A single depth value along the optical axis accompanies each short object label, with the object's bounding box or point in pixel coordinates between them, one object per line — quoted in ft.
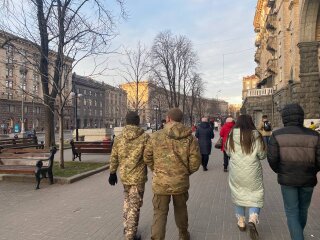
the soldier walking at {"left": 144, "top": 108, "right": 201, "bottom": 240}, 9.44
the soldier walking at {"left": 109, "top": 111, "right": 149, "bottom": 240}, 10.58
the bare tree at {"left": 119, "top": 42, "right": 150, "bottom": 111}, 63.06
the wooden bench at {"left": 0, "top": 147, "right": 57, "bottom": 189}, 19.82
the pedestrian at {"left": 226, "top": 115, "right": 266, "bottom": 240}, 10.84
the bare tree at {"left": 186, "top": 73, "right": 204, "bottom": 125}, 99.37
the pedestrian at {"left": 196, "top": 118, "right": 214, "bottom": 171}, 25.25
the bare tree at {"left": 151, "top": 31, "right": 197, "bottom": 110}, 86.12
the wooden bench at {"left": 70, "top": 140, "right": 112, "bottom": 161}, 32.32
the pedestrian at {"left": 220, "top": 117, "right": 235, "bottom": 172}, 22.47
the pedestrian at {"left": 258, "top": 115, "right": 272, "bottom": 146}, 34.27
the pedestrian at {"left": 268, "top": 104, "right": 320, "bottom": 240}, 9.08
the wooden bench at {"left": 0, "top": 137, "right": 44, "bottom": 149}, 39.45
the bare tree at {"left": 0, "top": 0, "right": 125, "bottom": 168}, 26.74
